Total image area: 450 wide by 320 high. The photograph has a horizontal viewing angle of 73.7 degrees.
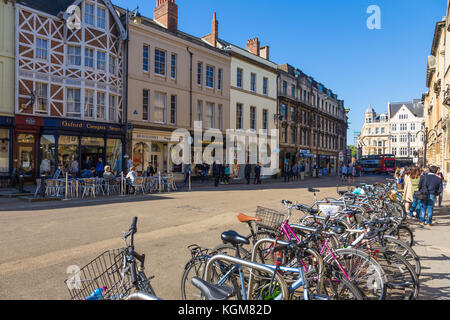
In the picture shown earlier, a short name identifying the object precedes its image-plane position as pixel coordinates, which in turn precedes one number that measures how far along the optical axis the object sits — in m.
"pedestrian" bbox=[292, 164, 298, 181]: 29.84
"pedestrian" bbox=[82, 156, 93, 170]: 19.64
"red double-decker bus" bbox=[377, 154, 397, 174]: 53.12
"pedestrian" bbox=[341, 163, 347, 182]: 26.74
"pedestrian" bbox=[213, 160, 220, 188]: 21.35
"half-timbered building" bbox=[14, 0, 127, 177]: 17.59
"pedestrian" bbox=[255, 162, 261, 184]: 24.72
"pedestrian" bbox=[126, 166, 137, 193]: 14.95
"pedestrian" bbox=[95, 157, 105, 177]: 18.88
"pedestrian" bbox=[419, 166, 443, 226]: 8.48
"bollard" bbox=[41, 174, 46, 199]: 12.80
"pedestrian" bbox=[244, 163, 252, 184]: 25.16
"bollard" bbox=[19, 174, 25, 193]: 14.17
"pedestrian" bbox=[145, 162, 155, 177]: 19.79
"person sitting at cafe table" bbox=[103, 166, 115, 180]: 15.03
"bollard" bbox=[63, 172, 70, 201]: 13.13
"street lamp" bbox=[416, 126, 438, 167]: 24.08
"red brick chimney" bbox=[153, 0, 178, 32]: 24.81
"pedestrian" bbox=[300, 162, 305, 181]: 31.76
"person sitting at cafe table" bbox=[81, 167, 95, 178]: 15.76
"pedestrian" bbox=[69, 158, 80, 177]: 18.11
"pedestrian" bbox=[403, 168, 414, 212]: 9.73
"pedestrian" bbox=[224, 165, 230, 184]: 23.97
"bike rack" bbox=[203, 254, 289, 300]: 2.73
